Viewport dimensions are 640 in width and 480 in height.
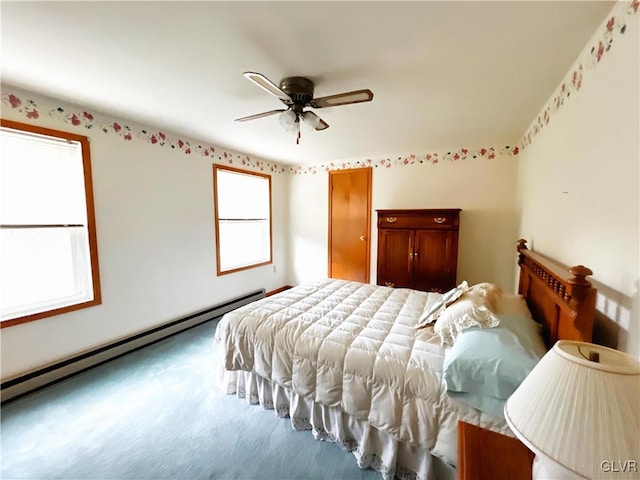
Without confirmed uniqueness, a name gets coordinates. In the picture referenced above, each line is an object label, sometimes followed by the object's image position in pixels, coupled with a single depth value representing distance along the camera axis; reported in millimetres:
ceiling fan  1543
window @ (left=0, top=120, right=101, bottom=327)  1934
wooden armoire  3062
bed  1196
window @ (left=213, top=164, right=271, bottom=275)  3555
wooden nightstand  788
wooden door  3953
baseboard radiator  1943
